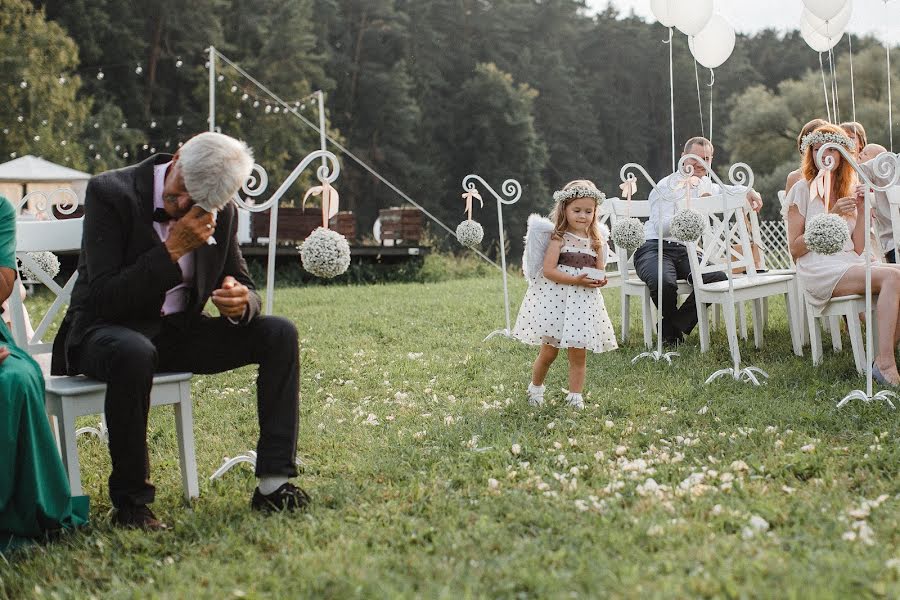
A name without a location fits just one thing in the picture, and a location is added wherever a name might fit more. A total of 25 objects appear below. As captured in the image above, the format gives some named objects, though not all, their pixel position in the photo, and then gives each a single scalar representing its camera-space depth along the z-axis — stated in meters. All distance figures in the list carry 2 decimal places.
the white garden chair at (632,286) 6.13
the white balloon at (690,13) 6.00
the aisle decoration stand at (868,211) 4.11
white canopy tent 15.28
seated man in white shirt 6.14
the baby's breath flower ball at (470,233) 6.70
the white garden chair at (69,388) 3.04
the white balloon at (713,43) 7.64
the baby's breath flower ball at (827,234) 3.99
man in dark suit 2.91
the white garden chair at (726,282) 5.36
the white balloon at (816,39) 7.16
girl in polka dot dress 4.59
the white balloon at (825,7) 6.12
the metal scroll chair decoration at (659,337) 5.58
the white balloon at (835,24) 6.73
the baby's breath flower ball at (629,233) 5.45
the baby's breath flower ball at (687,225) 4.75
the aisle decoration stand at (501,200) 6.46
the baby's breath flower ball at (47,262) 4.17
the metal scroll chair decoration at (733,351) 4.87
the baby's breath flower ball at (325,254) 3.14
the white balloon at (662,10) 6.07
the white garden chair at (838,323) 4.64
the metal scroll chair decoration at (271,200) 3.32
